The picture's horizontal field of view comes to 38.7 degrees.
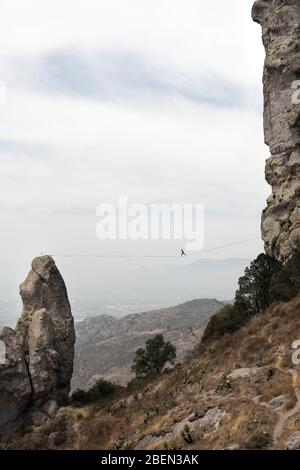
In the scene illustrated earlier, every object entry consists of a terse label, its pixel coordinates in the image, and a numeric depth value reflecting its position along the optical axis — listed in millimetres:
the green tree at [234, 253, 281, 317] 52594
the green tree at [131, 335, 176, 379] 56719
